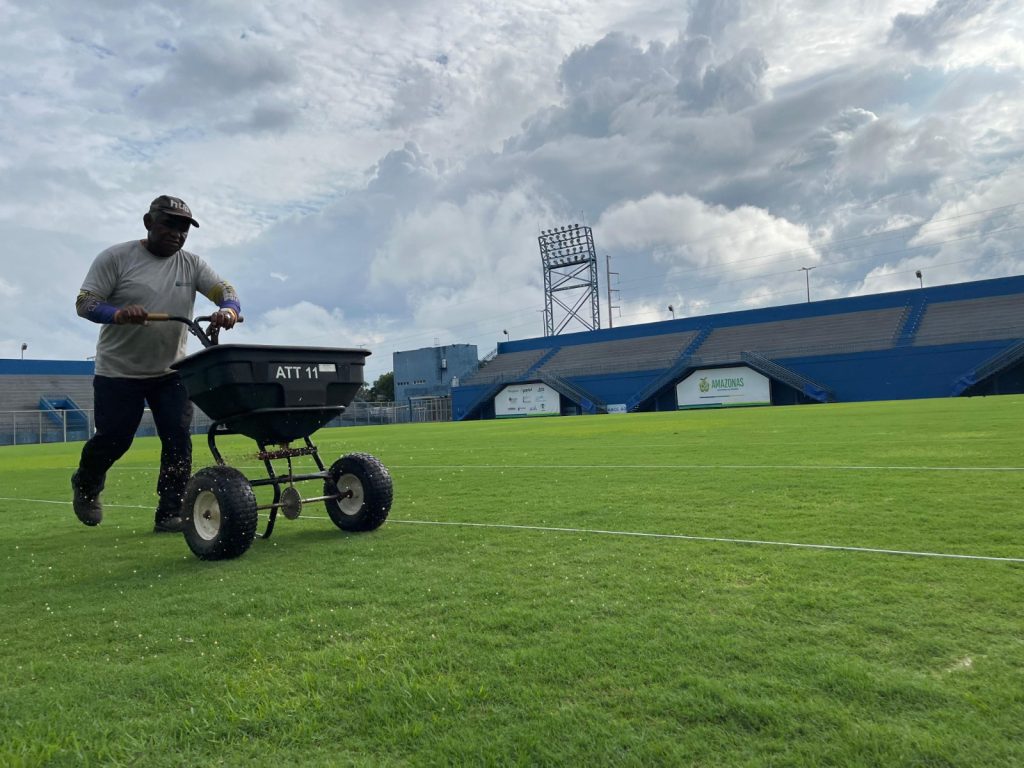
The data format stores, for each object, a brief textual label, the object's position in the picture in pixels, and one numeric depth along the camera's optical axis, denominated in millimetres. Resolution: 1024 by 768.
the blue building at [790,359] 42250
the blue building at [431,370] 78125
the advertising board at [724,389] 47344
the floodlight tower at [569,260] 73375
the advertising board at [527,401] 56781
